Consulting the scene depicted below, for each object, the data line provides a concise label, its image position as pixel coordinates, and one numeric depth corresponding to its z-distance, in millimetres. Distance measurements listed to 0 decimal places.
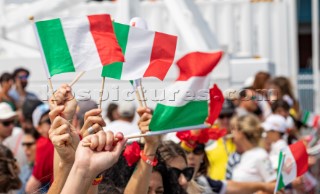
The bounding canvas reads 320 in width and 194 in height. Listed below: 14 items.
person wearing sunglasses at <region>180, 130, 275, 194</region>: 12190
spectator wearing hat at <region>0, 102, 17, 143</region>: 14865
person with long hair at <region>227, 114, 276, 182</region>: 14371
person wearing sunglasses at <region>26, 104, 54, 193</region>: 13709
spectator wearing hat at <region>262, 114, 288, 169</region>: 16950
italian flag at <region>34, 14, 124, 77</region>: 8069
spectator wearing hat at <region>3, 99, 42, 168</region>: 15076
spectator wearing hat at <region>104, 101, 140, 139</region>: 14266
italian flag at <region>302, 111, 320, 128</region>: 19403
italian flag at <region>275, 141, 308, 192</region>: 10671
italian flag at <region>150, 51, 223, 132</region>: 8309
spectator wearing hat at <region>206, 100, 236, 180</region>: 15062
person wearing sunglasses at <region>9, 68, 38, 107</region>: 19728
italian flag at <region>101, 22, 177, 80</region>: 8483
